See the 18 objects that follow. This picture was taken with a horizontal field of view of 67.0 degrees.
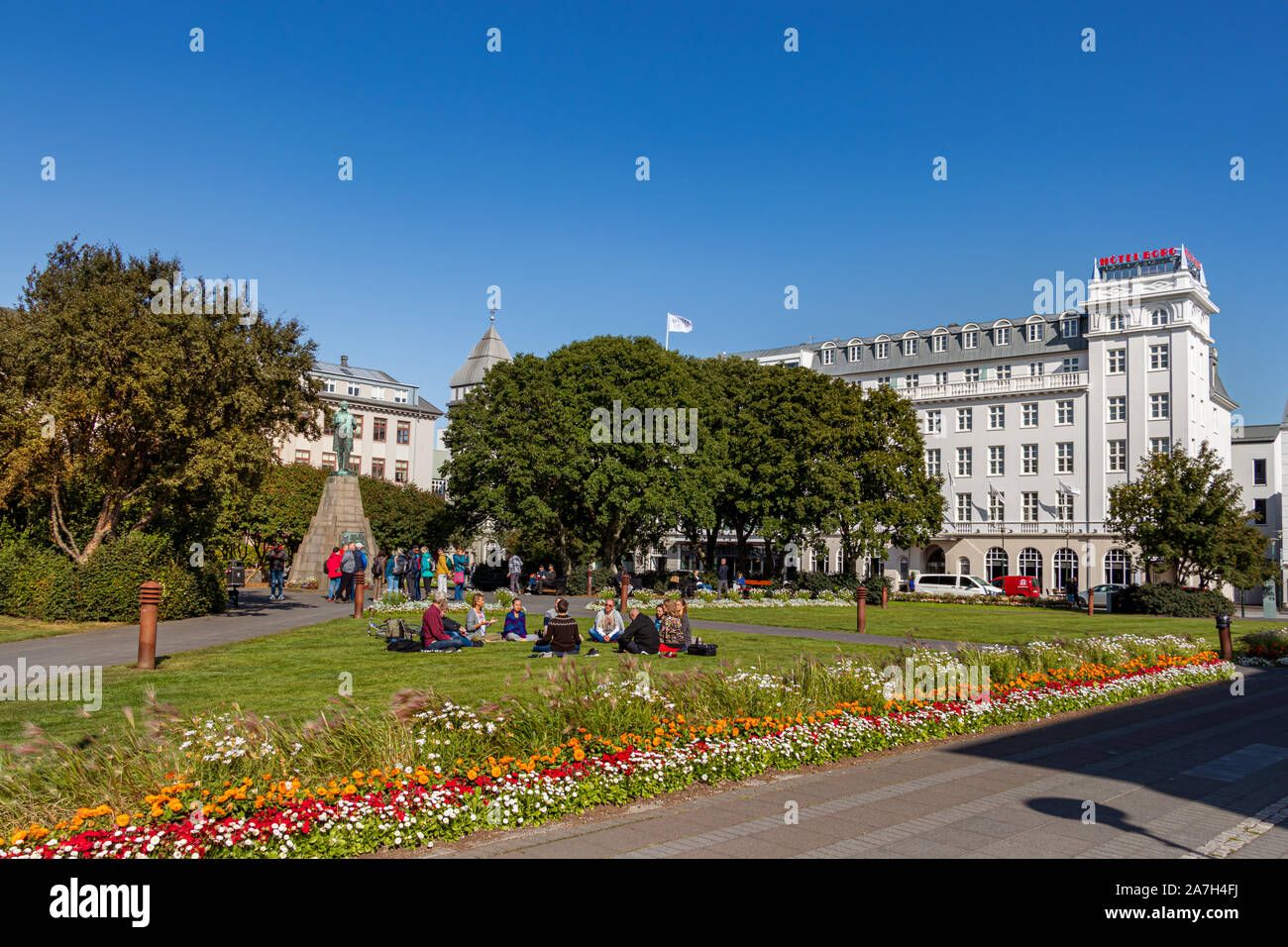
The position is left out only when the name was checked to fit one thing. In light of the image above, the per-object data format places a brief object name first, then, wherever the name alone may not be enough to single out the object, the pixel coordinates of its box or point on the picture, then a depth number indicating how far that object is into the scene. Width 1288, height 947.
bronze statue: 40.20
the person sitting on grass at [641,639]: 17.97
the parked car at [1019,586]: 53.44
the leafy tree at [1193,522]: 38.66
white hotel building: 61.94
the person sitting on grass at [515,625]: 20.31
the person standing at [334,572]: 31.12
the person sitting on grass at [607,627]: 19.42
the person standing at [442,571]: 31.17
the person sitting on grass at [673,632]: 18.33
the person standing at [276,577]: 31.62
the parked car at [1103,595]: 40.93
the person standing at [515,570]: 38.82
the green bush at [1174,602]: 38.97
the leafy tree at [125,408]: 22.62
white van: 51.16
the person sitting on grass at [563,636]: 16.92
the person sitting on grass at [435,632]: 17.78
